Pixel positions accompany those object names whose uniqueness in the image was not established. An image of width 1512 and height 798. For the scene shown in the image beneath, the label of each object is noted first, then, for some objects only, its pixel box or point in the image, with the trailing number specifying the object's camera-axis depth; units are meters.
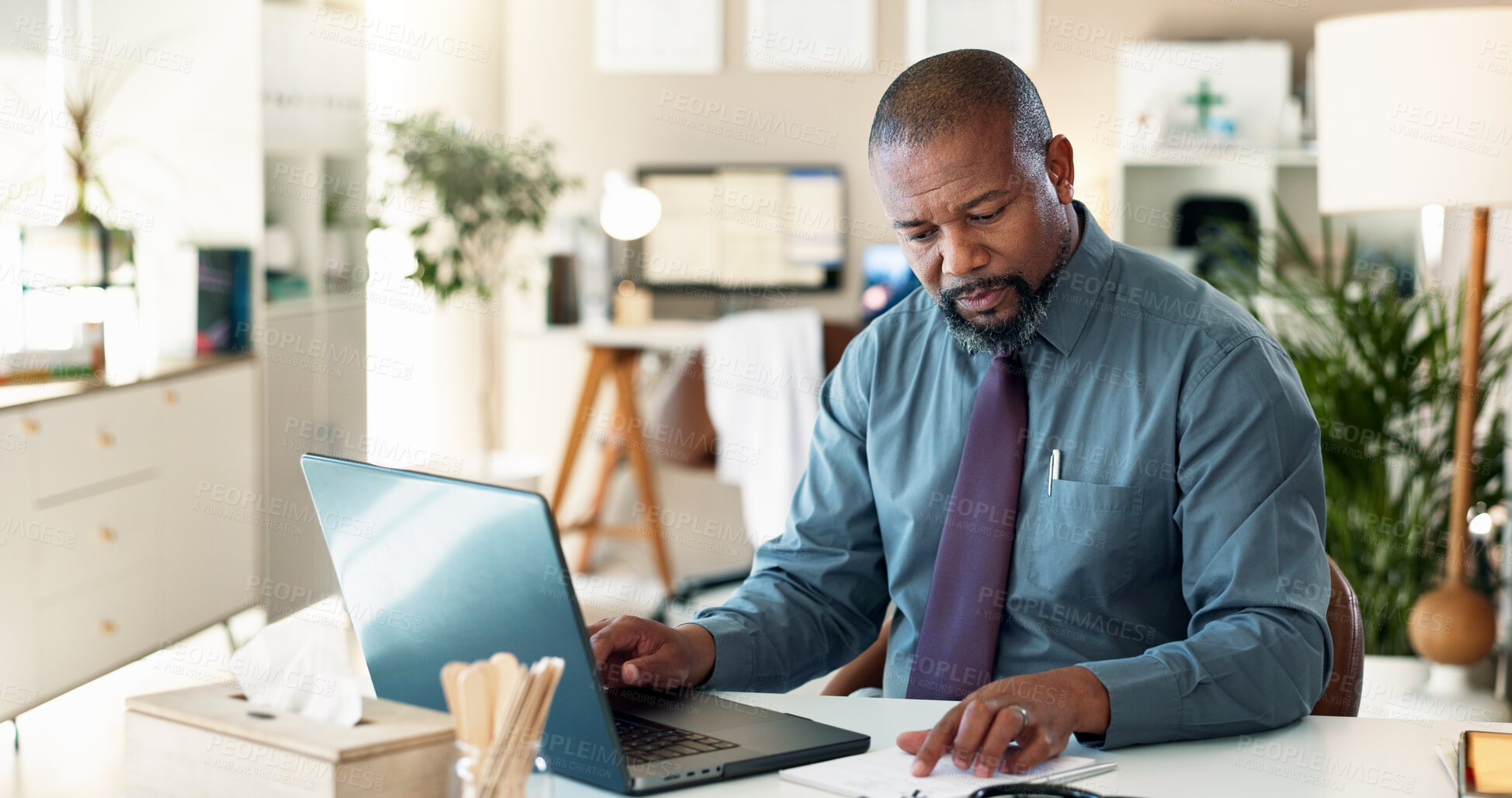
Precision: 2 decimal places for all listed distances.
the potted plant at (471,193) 4.04
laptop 0.89
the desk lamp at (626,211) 4.77
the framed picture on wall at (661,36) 4.79
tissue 0.84
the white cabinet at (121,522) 2.78
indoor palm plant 2.88
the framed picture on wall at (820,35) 4.76
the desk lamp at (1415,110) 2.38
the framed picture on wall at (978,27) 4.71
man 1.29
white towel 3.88
